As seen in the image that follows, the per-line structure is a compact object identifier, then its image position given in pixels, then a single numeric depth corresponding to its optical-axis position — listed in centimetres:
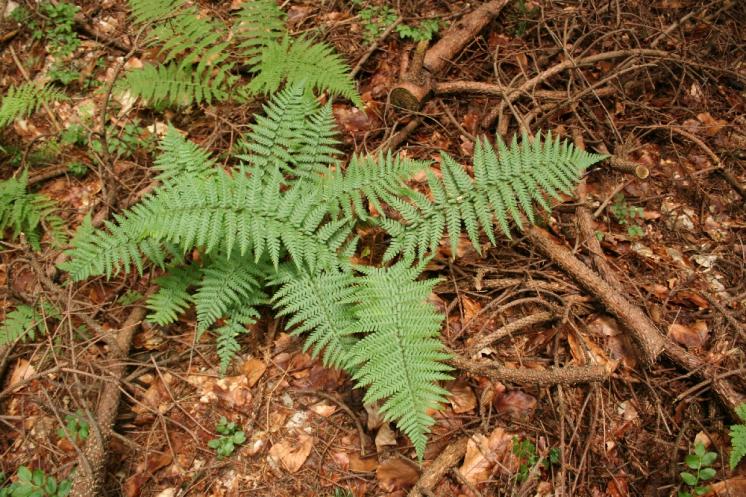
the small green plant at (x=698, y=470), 217
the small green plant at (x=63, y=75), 404
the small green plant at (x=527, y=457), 238
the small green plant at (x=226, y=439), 262
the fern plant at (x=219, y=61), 341
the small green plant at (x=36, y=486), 238
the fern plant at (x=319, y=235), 237
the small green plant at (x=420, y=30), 370
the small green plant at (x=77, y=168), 370
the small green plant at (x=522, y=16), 378
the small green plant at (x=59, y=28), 418
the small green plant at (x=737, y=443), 216
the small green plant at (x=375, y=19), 386
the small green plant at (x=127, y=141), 375
